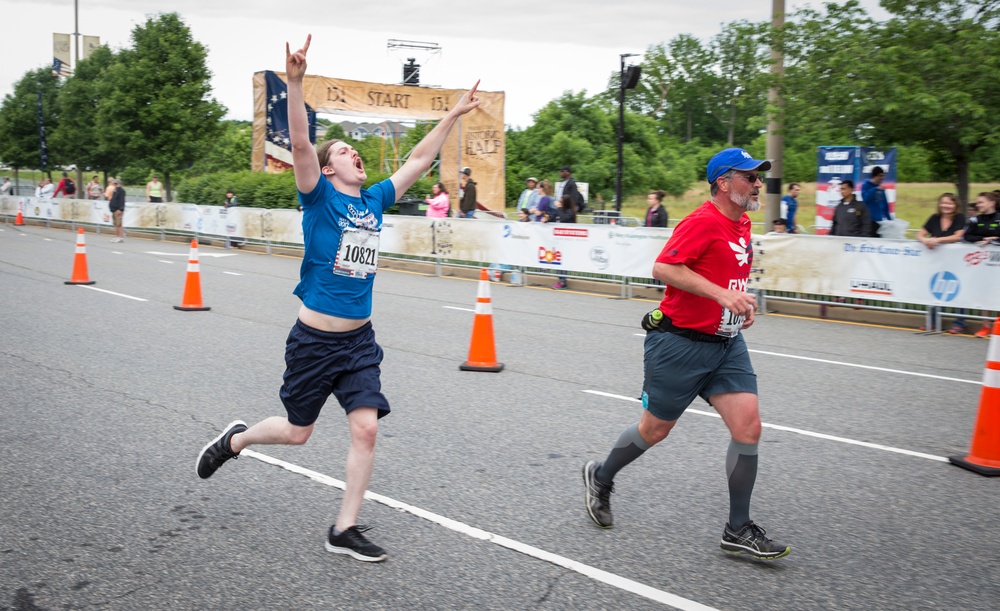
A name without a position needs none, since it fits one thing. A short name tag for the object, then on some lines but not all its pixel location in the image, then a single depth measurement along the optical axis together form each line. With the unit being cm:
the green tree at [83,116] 4959
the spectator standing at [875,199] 1395
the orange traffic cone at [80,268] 1565
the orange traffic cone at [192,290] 1286
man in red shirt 419
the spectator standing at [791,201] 1619
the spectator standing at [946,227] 1184
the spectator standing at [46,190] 3641
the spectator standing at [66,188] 3644
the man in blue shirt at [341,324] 421
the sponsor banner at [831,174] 1539
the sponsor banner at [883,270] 1155
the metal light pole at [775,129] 1521
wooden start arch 2739
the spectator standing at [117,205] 2716
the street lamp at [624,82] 2044
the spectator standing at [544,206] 1772
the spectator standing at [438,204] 1975
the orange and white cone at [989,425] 564
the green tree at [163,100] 3916
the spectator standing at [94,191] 3428
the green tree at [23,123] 5628
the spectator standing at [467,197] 1952
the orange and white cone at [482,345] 884
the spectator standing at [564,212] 1702
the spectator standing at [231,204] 2605
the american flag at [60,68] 4659
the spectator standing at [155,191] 3108
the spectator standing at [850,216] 1342
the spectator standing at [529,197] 1866
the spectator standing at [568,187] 1717
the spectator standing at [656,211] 1584
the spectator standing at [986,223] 1142
